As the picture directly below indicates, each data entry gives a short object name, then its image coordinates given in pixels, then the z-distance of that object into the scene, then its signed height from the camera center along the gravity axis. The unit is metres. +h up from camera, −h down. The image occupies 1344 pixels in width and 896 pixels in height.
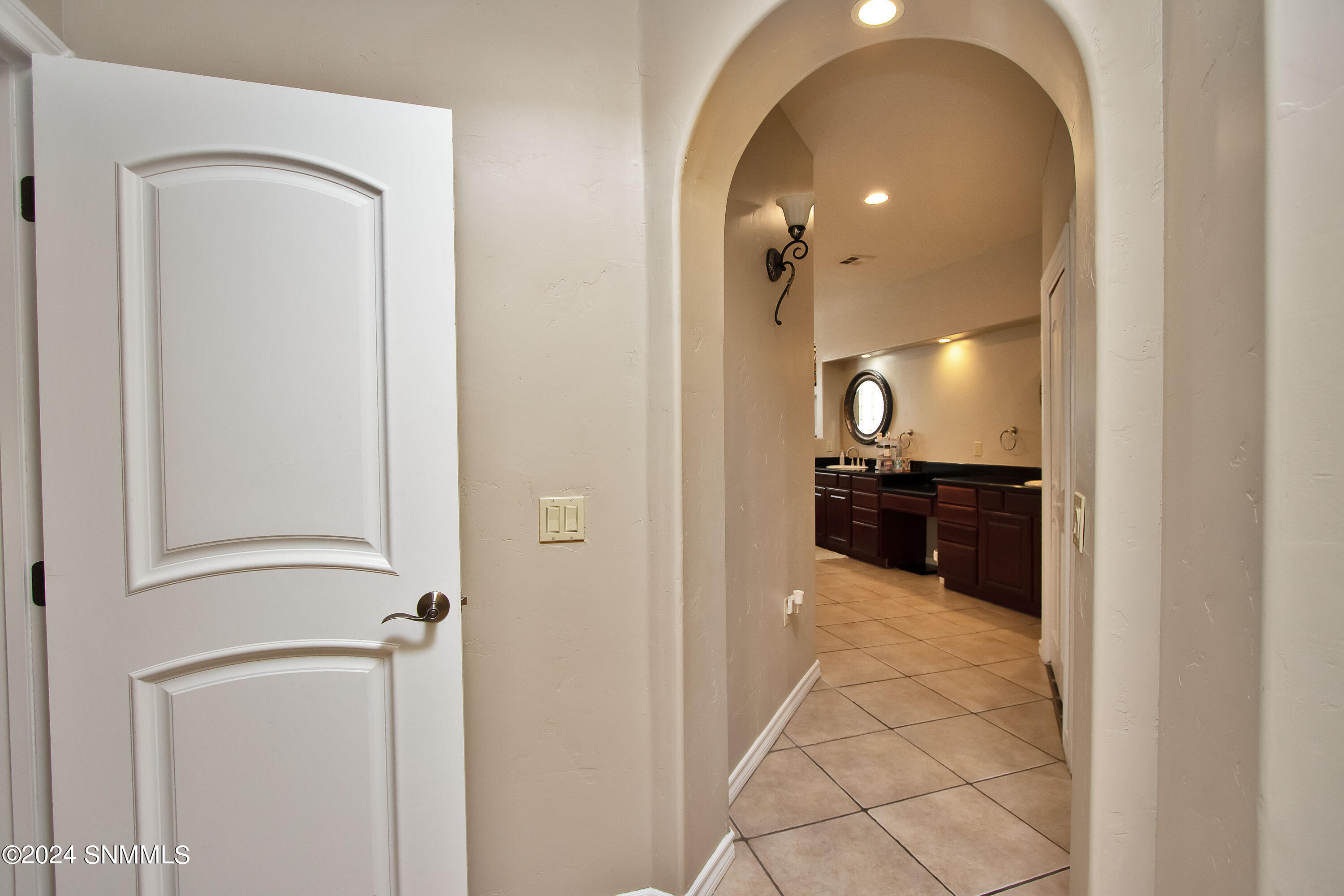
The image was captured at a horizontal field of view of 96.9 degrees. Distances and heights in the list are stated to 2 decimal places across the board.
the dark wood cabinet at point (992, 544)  3.97 -0.79
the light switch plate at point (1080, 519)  1.23 -0.19
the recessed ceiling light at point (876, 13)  1.28 +0.93
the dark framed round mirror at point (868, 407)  6.41 +0.33
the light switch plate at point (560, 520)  1.42 -0.19
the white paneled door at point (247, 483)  1.09 -0.08
